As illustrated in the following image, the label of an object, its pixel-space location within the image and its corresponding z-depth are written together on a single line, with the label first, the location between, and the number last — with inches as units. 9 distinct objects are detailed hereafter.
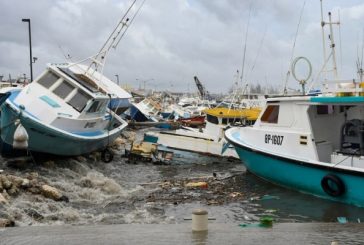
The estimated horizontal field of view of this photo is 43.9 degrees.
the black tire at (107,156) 777.6
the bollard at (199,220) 288.0
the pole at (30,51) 1134.4
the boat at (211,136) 830.2
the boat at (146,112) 1967.3
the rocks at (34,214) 379.6
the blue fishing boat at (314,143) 450.6
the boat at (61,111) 573.3
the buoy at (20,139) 512.4
